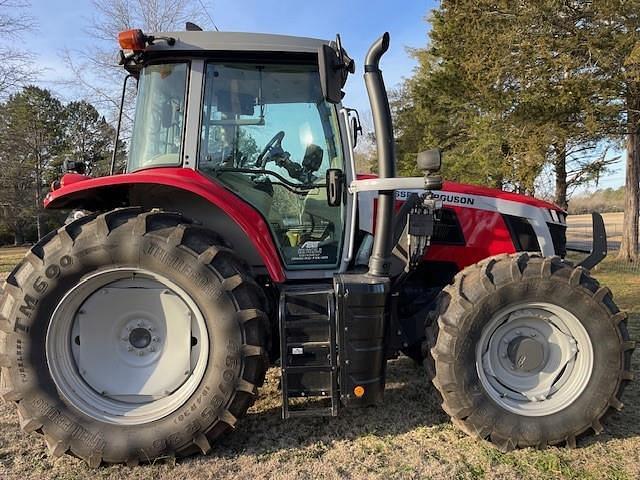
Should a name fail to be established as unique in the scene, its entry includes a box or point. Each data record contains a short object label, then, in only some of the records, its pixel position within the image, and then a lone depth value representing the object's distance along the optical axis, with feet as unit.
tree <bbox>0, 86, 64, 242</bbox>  85.09
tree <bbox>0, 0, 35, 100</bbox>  43.16
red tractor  8.69
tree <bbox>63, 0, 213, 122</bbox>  50.30
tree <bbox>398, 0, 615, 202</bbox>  34.63
